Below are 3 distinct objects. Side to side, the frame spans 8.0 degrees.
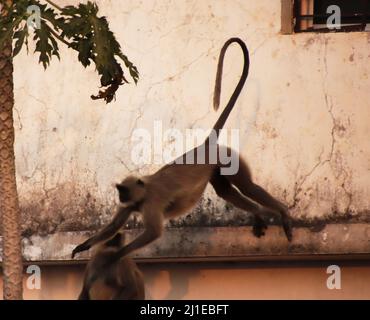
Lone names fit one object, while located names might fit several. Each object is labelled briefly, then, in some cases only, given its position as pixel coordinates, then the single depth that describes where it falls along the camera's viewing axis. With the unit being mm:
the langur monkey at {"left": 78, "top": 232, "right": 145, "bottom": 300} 16589
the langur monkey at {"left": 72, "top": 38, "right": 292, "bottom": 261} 16304
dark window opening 17718
